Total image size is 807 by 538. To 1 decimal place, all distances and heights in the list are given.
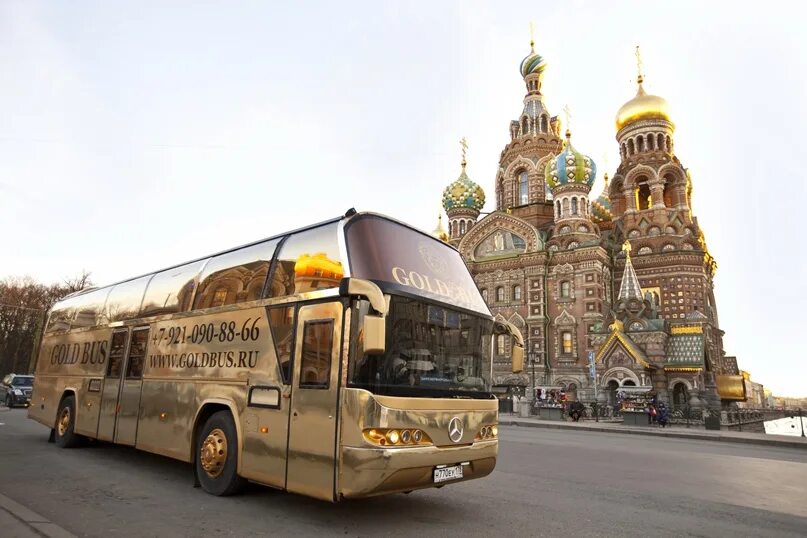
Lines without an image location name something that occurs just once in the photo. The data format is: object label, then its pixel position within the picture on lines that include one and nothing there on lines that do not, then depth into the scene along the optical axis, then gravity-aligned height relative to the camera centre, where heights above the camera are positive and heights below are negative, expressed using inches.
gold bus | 198.2 +3.6
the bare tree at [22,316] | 1883.6 +178.3
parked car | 878.7 -41.1
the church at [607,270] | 1328.7 +342.4
